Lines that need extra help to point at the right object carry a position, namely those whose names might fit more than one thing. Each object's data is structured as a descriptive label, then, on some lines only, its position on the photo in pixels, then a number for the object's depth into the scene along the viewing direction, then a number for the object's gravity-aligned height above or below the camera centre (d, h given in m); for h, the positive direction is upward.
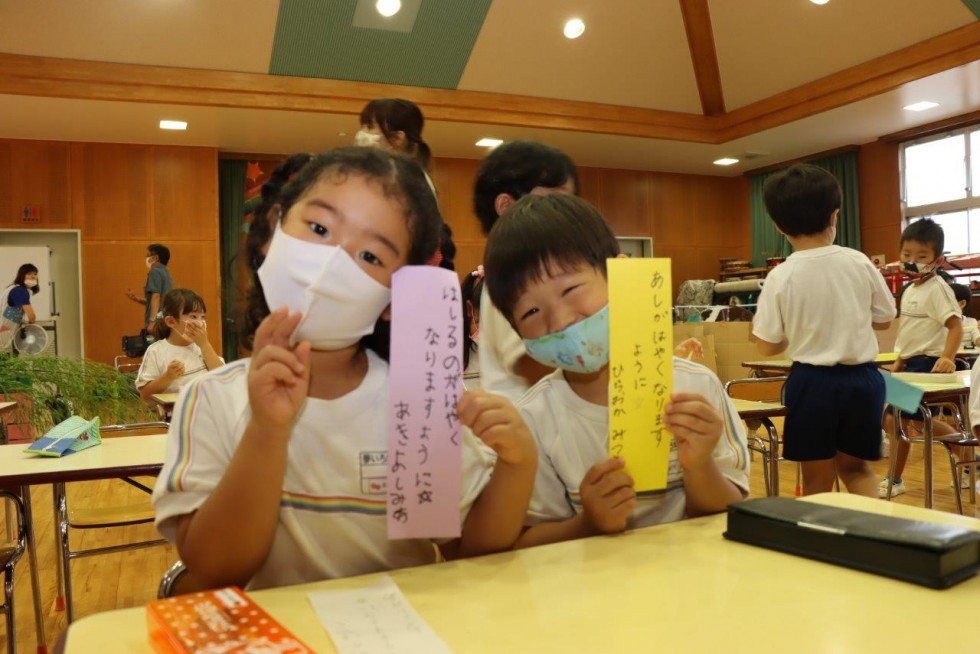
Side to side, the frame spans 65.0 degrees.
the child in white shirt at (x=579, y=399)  0.98 -0.10
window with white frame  9.30 +1.73
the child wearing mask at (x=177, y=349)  4.01 -0.07
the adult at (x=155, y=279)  8.00 +0.62
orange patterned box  0.63 -0.25
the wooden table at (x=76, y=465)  2.13 -0.36
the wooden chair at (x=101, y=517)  2.44 -0.62
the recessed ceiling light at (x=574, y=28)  7.54 +2.97
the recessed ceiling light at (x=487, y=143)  9.55 +2.36
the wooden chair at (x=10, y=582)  2.00 -0.65
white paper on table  0.67 -0.27
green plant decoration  2.37 -0.16
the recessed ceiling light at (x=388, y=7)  6.95 +2.96
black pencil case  0.79 -0.24
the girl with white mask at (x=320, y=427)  0.88 -0.12
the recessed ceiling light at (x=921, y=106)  8.54 +2.42
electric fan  6.32 +0.01
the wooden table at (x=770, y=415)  2.85 -0.35
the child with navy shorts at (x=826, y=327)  2.70 -0.02
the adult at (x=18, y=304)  6.31 +0.34
